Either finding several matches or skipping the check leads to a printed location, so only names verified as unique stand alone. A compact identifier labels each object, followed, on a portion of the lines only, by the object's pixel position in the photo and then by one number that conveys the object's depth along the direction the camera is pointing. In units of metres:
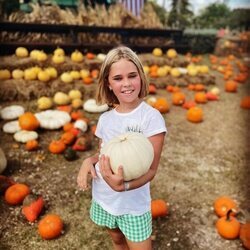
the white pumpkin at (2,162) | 3.23
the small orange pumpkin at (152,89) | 5.88
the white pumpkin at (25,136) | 3.93
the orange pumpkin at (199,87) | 6.36
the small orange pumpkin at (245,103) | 5.70
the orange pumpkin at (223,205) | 2.86
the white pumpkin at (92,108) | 4.81
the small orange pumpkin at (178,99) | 5.45
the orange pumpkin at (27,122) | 4.04
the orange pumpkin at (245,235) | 2.49
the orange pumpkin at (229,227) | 2.60
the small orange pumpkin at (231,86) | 6.51
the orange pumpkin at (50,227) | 2.52
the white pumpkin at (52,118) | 4.23
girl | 1.74
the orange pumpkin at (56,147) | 3.77
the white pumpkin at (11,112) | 4.46
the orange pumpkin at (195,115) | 4.94
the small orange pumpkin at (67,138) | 3.91
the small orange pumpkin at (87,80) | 5.71
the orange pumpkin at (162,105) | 5.10
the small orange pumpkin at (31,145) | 3.78
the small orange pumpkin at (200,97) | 5.79
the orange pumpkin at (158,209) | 2.80
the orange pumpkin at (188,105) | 5.41
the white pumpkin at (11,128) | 4.10
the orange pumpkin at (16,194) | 2.87
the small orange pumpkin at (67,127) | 4.20
